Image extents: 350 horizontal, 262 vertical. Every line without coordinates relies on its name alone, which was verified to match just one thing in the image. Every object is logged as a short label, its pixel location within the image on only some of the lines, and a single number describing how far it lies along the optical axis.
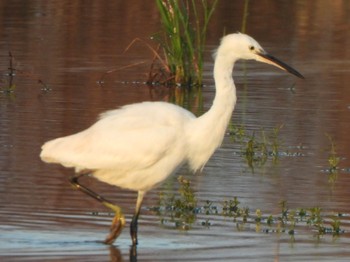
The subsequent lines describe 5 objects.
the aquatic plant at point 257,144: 13.16
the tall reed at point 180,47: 16.91
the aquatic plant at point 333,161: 12.41
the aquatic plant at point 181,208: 10.52
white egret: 9.73
